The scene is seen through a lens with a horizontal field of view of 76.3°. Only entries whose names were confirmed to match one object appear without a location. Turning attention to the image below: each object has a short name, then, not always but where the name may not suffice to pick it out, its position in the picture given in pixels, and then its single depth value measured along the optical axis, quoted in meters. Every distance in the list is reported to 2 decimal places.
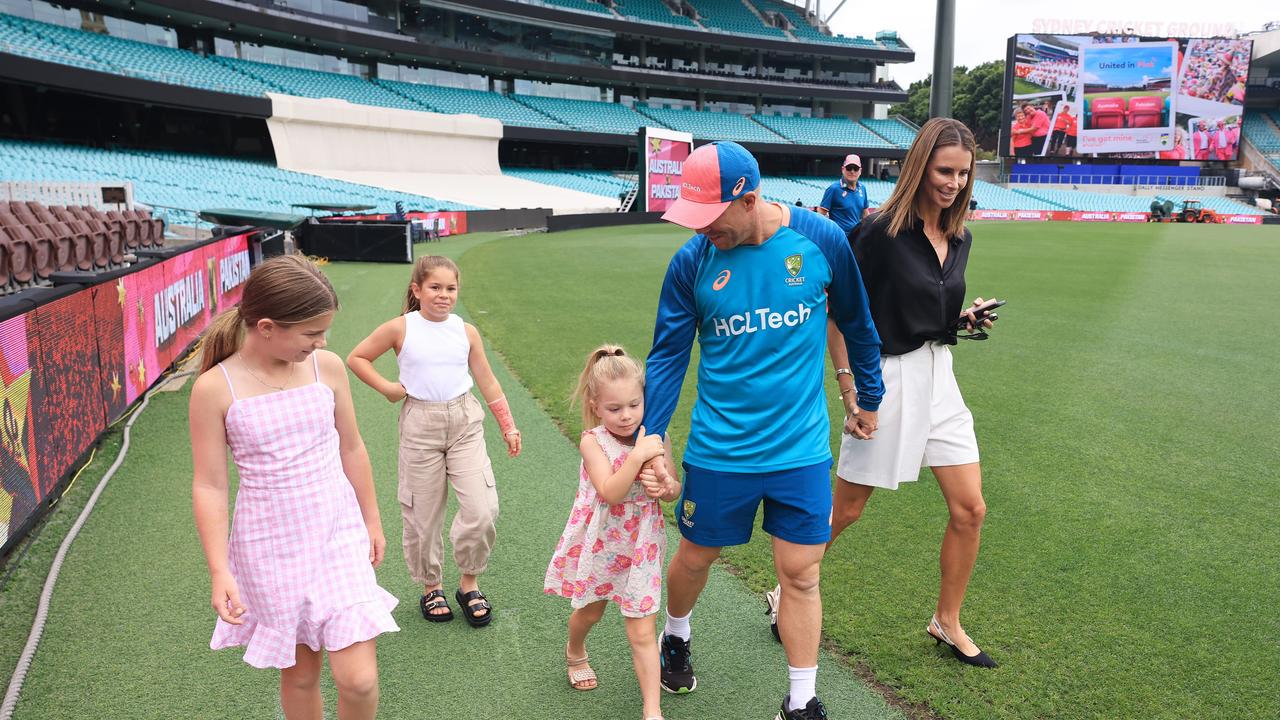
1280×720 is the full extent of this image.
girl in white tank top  3.87
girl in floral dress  3.00
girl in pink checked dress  2.36
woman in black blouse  3.40
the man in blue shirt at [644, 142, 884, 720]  2.79
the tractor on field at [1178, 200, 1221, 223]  54.06
